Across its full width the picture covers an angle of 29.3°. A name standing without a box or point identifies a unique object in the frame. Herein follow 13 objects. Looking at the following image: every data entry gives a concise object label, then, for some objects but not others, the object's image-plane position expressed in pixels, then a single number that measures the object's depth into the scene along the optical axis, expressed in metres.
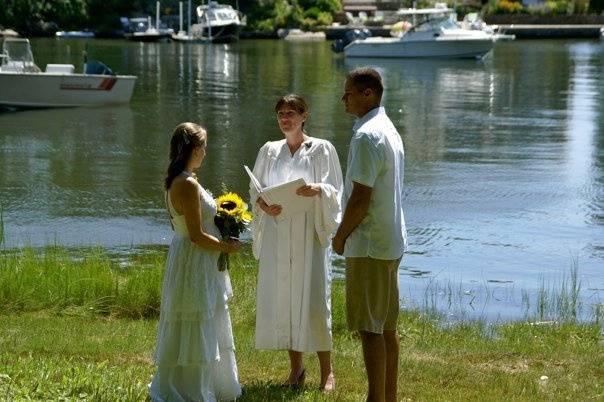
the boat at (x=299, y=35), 87.44
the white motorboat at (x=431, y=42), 62.16
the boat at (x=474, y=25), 67.69
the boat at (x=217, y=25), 83.12
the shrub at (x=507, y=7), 91.38
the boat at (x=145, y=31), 82.50
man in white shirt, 6.08
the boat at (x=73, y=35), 83.19
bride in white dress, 6.23
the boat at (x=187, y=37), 81.88
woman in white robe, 6.94
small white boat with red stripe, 30.39
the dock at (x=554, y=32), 84.38
